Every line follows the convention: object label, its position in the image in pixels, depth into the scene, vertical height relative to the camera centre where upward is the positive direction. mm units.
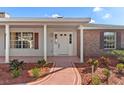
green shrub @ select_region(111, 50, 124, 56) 6314 -536
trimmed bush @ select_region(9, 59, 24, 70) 5190 -1189
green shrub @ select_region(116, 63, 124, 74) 5111 -1313
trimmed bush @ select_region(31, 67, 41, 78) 4618 -1447
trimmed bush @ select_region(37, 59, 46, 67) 5554 -1118
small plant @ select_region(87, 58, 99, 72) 5253 -1130
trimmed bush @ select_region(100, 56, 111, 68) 5783 -1082
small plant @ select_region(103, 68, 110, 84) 4599 -1460
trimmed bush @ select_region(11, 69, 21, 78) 4637 -1481
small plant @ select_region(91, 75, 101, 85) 4199 -1690
